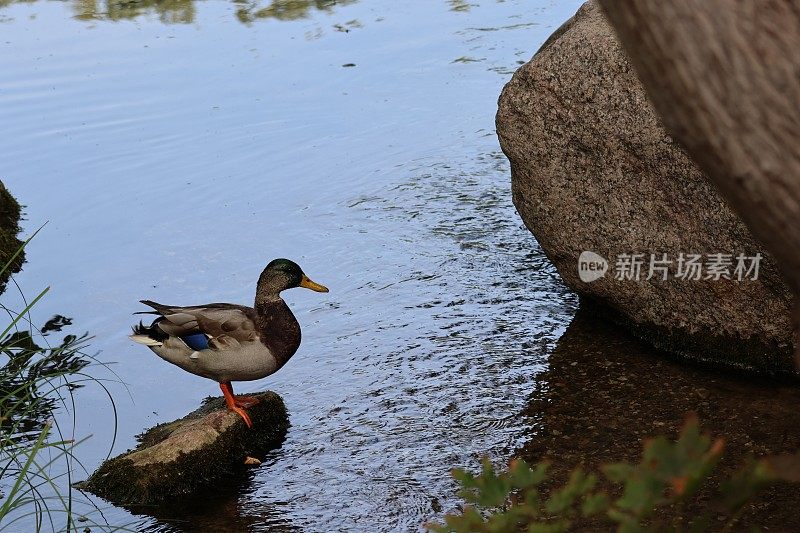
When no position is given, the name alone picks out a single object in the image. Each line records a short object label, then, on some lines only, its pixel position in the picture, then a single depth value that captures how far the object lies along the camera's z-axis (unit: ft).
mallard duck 33.83
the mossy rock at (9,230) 50.80
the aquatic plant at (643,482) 10.04
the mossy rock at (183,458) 32.17
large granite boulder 34.86
